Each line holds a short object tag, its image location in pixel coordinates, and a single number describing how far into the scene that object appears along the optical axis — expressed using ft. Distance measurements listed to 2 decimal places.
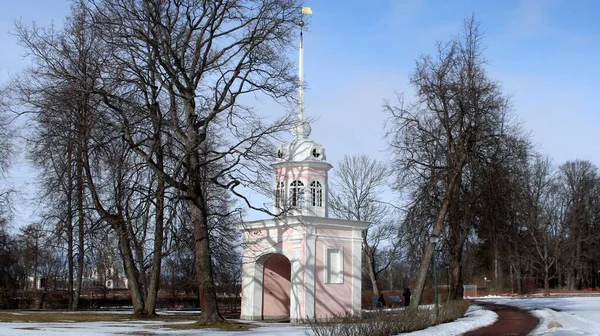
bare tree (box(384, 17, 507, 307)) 85.46
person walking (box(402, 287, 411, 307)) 114.00
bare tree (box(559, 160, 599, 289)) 198.39
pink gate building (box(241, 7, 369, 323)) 83.71
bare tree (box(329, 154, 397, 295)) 156.08
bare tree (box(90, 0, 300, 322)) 65.41
